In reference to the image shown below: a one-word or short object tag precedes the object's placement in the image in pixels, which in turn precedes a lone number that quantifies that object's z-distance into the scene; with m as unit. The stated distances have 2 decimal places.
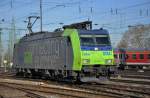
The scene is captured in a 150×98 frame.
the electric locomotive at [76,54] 21.92
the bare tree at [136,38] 88.56
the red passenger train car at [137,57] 56.44
